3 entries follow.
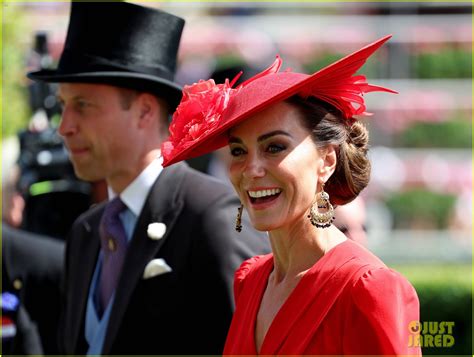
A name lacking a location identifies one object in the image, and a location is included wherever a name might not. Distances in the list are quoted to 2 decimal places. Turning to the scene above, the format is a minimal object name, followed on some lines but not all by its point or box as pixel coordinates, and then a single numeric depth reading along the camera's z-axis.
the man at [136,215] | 7.21
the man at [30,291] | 9.31
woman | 4.89
